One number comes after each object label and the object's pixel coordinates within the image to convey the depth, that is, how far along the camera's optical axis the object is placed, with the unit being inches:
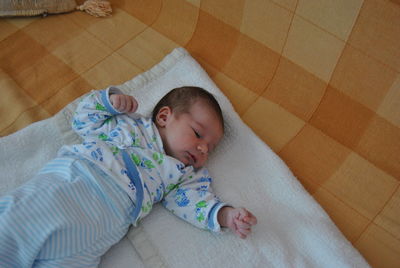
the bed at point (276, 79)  46.3
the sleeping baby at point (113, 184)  37.9
